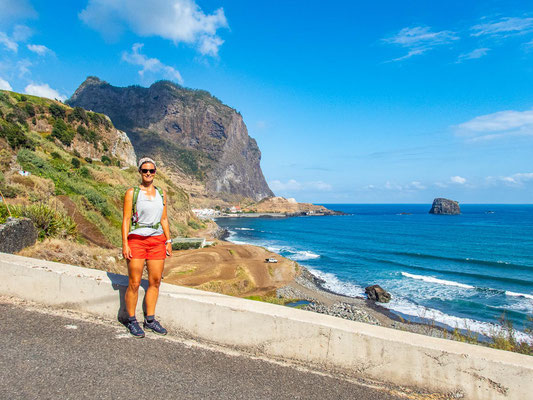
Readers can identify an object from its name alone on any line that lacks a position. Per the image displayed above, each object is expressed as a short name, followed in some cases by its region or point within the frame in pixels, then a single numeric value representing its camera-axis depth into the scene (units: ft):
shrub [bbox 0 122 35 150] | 75.87
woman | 11.88
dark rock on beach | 82.02
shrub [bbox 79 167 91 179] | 91.61
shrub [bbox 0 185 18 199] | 44.42
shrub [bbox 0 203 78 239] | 27.58
